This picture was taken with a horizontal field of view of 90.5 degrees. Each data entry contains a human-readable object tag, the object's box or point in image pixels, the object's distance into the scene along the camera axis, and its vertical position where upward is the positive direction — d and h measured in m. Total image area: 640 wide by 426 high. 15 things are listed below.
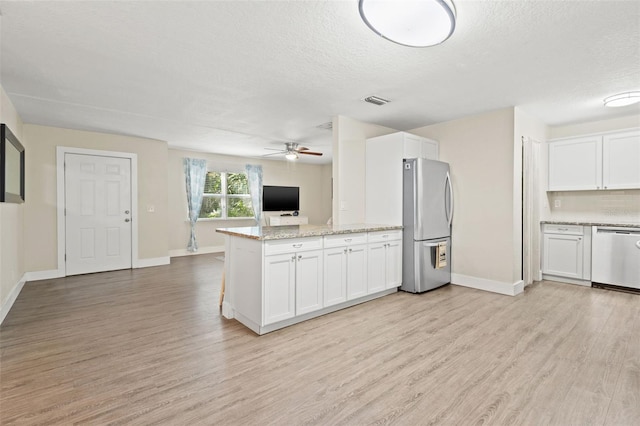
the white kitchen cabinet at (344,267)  3.32 -0.64
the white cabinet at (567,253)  4.46 -0.64
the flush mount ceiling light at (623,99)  3.48 +1.25
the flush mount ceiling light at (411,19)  1.79 +1.13
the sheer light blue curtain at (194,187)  7.16 +0.51
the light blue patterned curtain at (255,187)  8.16 +0.57
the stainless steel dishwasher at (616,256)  4.05 -0.61
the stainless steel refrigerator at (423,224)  4.09 -0.20
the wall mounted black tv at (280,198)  8.48 +0.31
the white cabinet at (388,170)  4.24 +0.55
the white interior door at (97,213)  5.20 -0.07
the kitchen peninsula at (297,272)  2.86 -0.63
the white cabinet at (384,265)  3.81 -0.70
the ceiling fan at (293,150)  6.32 +1.20
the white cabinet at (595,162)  4.27 +0.68
